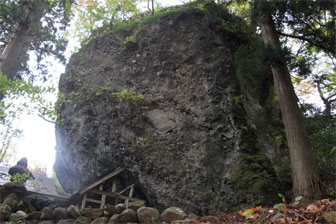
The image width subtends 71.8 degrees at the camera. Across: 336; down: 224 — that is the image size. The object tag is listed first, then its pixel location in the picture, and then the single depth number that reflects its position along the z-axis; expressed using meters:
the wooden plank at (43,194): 9.44
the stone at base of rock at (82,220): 5.85
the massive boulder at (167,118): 6.98
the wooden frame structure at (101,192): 8.21
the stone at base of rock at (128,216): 5.25
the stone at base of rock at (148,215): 5.05
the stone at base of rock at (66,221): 6.02
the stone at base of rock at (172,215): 4.89
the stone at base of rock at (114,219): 5.38
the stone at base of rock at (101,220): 5.51
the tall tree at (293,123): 4.87
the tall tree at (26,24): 5.72
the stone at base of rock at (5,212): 6.78
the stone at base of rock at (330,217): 2.35
